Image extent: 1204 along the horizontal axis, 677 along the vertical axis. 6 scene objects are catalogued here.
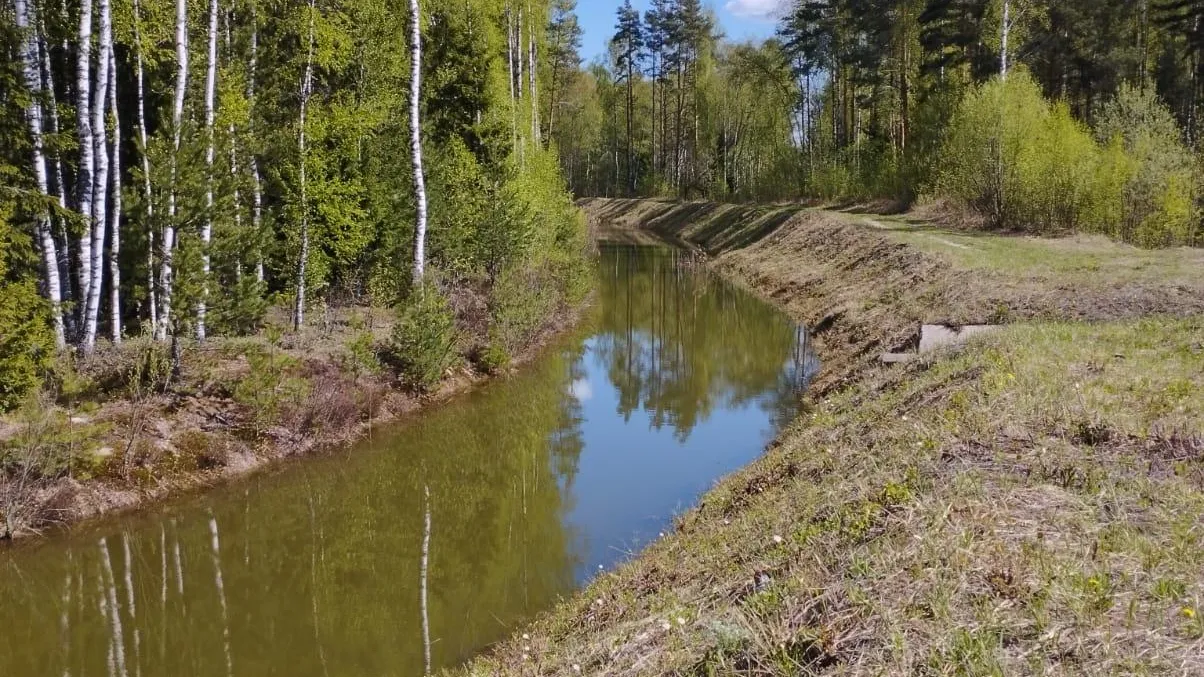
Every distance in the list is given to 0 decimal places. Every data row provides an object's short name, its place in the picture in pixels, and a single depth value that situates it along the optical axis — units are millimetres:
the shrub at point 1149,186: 20797
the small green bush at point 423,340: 13797
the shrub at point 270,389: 11406
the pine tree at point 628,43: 55031
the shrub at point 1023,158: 21859
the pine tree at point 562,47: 36969
